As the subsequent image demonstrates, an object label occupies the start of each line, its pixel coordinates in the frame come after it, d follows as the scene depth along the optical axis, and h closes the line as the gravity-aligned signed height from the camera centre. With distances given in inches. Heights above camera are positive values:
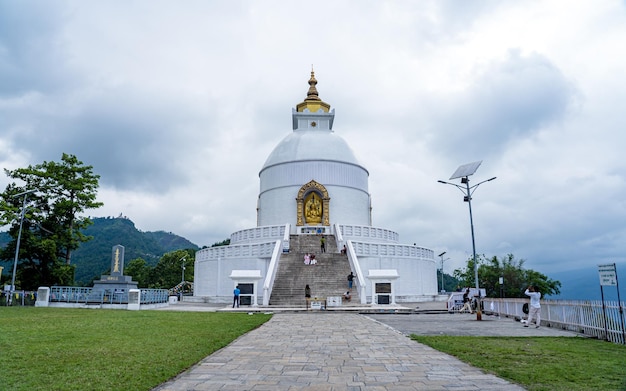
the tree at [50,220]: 1107.3 +166.6
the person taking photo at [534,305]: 544.1 -24.8
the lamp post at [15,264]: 879.1 +49.4
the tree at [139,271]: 2370.8 +80.7
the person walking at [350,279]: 944.3 +12.4
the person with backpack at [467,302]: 792.4 -30.1
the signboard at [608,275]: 406.9 +7.4
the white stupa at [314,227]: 1071.0 +161.4
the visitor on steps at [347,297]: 892.6 -22.4
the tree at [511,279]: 1473.9 +15.4
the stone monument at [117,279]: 952.3 +16.3
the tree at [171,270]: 2393.0 +85.2
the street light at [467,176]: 808.9 +203.2
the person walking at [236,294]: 862.0 -14.7
